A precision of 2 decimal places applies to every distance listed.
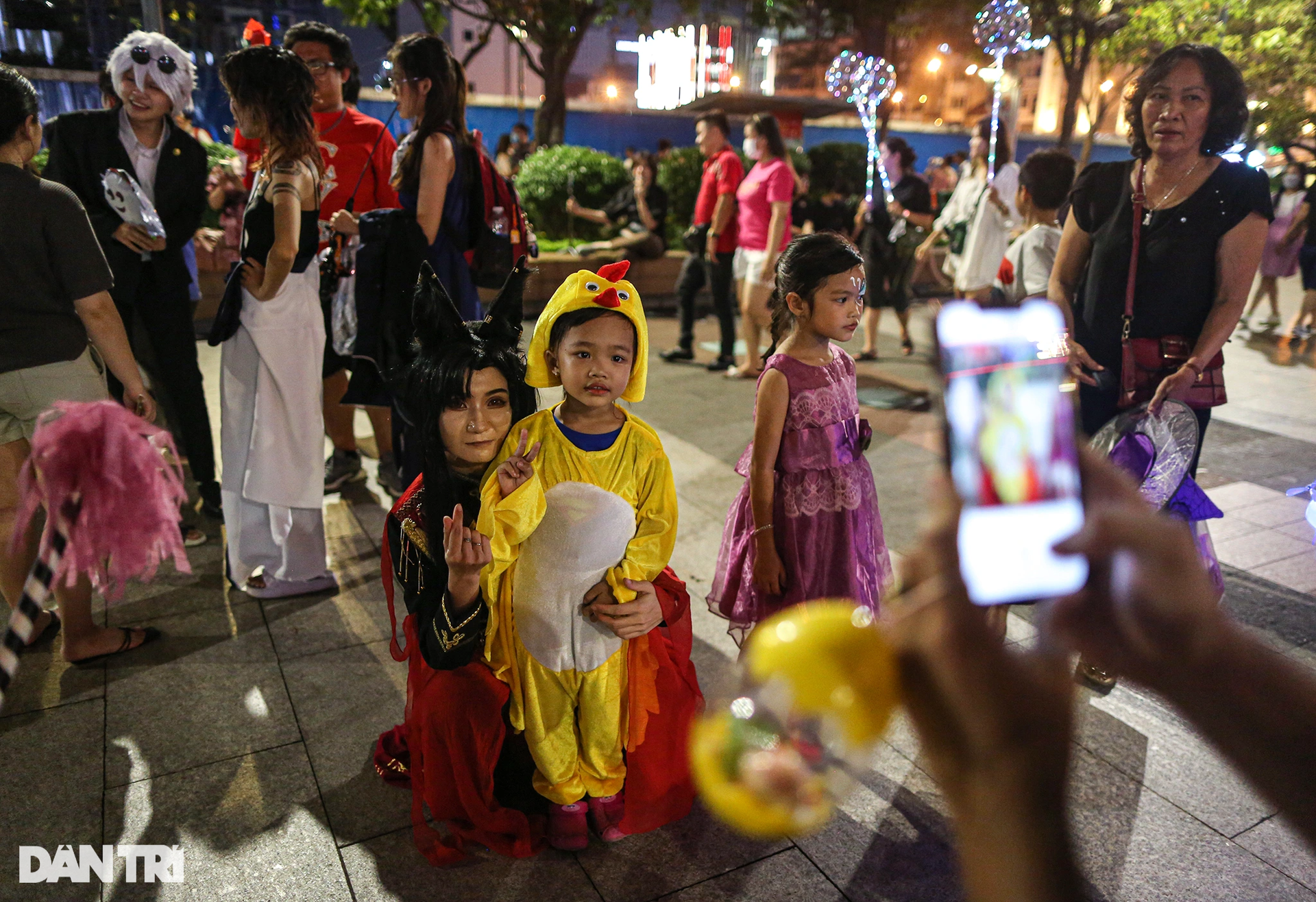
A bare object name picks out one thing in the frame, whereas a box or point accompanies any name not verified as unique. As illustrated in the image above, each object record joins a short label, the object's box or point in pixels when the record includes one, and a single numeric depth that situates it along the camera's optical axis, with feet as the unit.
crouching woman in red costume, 6.82
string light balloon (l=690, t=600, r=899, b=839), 2.35
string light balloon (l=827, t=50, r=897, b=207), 27.43
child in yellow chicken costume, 6.64
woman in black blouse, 8.84
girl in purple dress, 7.87
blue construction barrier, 47.83
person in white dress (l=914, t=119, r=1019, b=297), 21.40
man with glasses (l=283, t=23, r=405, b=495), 12.76
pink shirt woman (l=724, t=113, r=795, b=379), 20.70
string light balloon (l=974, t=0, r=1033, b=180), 21.47
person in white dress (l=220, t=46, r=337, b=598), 10.00
